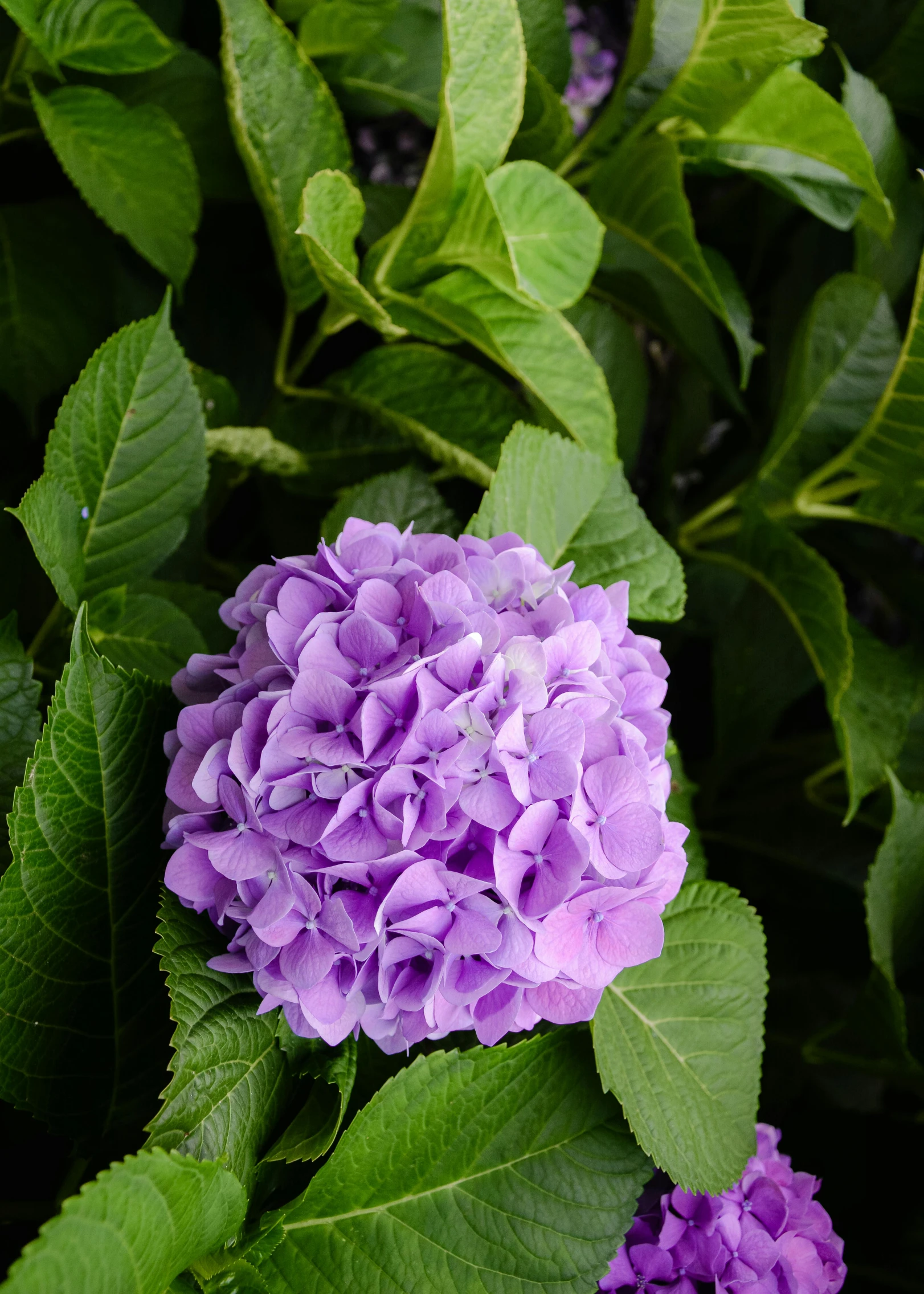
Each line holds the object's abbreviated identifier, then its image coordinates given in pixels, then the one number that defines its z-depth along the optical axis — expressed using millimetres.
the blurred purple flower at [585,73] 1008
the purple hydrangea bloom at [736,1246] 596
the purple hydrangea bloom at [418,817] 431
